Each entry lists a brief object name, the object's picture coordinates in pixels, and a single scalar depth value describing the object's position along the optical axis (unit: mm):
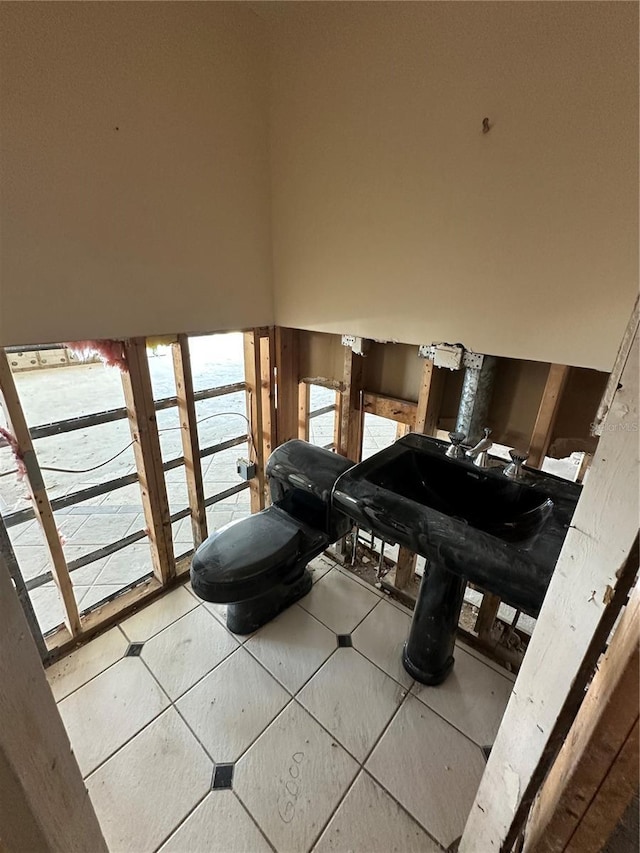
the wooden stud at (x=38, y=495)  1305
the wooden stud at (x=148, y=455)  1579
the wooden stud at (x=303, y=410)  2225
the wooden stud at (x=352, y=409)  1856
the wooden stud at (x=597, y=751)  428
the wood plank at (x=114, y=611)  1709
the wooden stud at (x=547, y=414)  1286
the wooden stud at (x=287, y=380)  2029
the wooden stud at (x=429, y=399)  1602
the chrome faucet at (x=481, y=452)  1348
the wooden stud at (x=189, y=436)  1723
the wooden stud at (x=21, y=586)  1366
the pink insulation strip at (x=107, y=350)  1424
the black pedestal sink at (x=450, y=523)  998
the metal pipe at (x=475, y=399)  1410
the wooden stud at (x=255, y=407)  2010
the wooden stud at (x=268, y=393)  2010
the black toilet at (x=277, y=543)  1540
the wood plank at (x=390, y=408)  1798
